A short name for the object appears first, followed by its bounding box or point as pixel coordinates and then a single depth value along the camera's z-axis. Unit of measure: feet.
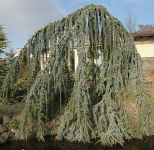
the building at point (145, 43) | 54.49
